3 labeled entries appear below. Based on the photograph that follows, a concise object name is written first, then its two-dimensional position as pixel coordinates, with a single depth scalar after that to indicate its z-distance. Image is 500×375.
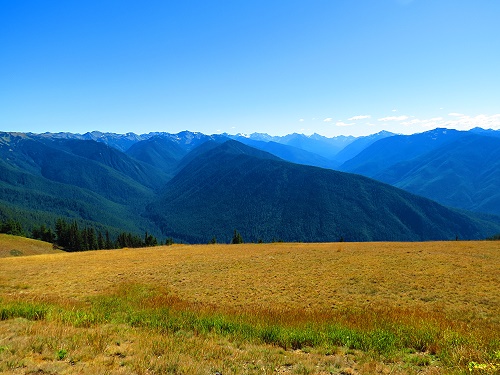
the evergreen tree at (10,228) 118.75
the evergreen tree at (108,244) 122.90
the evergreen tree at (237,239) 89.69
